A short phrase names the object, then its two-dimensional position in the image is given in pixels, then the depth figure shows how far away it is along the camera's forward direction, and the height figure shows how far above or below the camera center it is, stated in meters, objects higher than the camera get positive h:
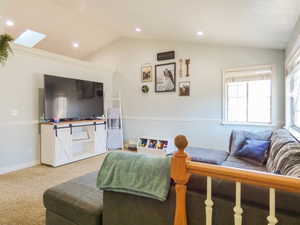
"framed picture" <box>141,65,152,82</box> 5.61 +1.09
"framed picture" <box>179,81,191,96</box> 5.02 +0.58
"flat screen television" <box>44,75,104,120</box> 4.08 +0.29
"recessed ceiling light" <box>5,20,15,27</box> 4.46 +2.05
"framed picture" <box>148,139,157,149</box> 5.11 -0.88
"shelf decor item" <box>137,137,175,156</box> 4.91 -0.92
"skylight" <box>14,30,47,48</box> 5.05 +1.99
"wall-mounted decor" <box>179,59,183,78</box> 5.09 +1.12
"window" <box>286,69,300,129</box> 2.87 +0.18
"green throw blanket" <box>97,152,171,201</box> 1.21 -0.43
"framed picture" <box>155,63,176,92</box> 5.24 +0.92
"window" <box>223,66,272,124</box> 4.18 +0.34
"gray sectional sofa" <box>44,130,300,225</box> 0.94 -0.63
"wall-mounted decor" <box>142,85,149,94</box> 5.66 +0.63
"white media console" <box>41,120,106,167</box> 4.00 -0.69
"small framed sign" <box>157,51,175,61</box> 5.20 +1.51
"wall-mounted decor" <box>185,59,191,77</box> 4.99 +1.16
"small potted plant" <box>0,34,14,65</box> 1.66 +0.58
